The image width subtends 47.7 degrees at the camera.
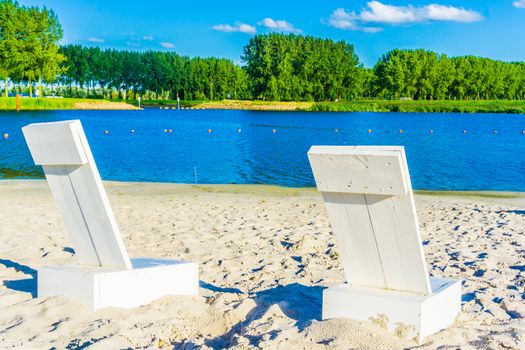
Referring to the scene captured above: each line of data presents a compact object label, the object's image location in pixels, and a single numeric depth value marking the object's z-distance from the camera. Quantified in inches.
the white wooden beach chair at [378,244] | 150.0
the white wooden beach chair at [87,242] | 182.5
